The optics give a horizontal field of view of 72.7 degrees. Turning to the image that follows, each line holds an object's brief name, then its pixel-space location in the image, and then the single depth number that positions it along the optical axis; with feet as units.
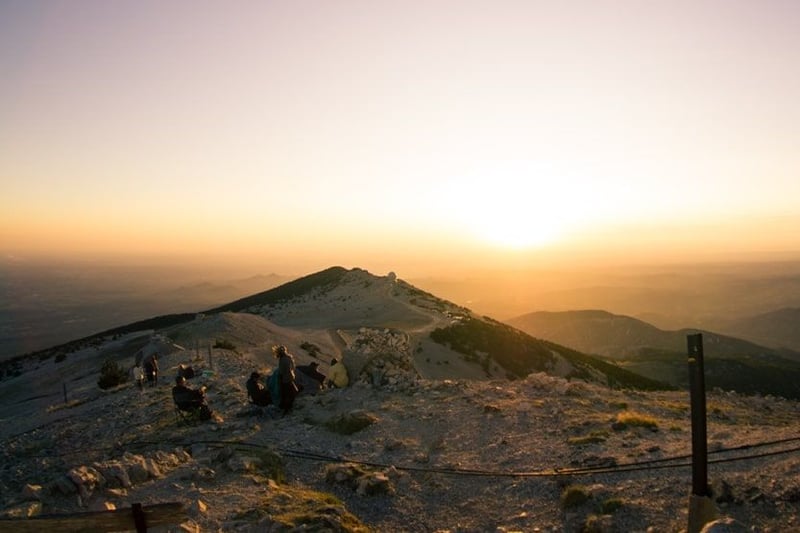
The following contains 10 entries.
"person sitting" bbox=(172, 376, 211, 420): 54.75
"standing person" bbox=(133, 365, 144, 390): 73.21
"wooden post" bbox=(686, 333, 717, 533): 23.82
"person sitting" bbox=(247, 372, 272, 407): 58.18
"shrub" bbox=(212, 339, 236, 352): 107.86
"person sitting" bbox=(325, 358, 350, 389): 71.82
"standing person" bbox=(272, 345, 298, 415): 57.06
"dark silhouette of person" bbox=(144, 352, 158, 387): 75.10
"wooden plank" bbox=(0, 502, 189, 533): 18.37
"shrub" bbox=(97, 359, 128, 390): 86.22
